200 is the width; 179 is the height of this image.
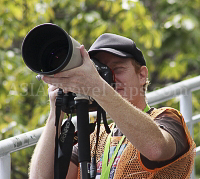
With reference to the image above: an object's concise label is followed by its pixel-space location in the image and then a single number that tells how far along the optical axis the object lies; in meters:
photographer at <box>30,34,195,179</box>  7.57
